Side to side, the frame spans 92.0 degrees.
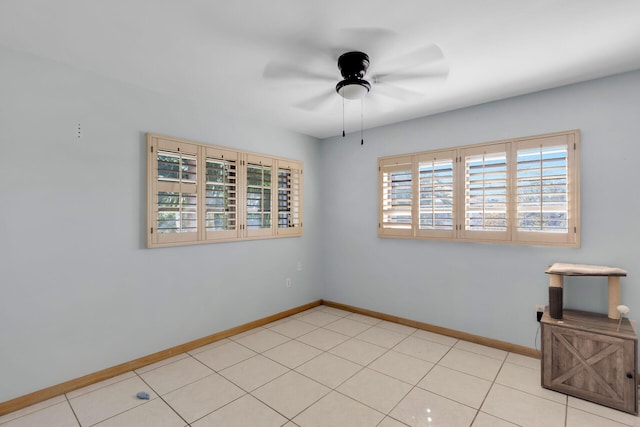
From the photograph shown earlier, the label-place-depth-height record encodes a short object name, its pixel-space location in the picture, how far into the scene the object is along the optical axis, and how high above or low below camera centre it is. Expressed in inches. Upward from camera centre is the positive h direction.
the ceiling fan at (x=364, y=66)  80.4 +43.7
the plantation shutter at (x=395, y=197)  144.0 +7.8
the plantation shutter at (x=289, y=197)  158.6 +8.2
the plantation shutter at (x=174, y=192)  111.0 +7.8
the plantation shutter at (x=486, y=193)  118.1 +7.8
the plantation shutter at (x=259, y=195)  142.1 +8.3
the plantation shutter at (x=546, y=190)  105.4 +8.3
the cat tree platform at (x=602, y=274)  90.0 -18.0
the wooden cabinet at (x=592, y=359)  81.6 -40.9
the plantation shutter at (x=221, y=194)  126.3 +7.9
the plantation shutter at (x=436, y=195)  131.5 +8.1
